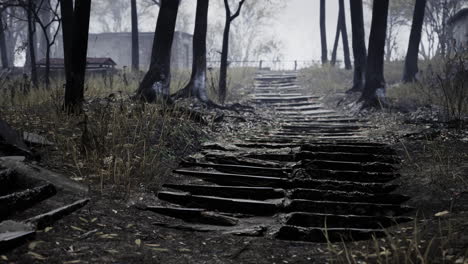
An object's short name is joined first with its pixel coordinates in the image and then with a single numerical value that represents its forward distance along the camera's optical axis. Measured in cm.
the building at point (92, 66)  2194
